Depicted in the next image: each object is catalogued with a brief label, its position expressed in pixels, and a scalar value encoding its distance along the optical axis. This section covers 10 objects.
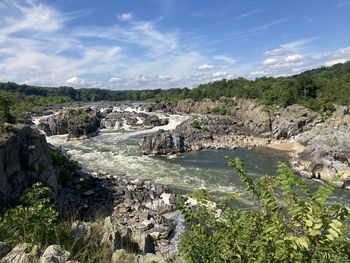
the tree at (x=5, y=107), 31.65
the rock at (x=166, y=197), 27.52
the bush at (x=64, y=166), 31.58
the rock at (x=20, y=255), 7.09
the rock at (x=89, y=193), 28.66
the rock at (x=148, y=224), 22.78
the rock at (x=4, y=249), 7.55
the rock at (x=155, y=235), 21.50
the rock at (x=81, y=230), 9.76
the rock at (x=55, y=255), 6.94
